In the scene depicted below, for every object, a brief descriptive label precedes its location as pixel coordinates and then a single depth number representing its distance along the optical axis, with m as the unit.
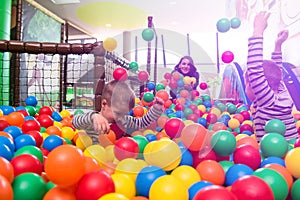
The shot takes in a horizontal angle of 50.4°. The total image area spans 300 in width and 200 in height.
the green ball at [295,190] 0.64
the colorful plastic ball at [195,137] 0.87
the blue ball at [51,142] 1.03
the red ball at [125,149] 0.86
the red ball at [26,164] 0.67
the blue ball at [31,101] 1.97
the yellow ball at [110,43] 1.41
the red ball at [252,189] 0.52
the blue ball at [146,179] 0.67
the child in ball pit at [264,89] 1.31
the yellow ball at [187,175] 0.70
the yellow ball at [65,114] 1.89
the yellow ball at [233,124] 1.79
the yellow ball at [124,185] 0.65
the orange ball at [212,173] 0.72
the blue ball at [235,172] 0.70
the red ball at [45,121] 1.49
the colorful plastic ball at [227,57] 1.94
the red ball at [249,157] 0.80
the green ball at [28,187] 0.58
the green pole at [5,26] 3.37
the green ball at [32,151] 0.85
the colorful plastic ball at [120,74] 1.39
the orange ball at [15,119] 1.36
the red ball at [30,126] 1.26
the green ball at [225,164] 0.79
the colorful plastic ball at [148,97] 1.75
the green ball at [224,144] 0.85
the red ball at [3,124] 1.26
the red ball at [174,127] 1.07
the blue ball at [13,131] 1.12
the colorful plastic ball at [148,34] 1.54
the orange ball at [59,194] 0.56
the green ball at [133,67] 2.09
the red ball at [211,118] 1.78
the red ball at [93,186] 0.55
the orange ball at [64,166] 0.54
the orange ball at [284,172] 0.70
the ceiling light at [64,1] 4.82
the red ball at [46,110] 1.78
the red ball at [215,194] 0.48
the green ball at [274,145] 0.85
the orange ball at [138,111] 1.61
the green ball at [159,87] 2.16
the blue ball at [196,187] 0.62
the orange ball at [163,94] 1.82
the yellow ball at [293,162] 0.72
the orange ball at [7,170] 0.59
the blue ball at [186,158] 0.81
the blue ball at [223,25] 1.65
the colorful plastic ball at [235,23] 1.68
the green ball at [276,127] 1.15
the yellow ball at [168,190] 0.57
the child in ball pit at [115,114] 1.13
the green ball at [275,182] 0.61
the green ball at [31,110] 1.76
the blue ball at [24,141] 0.97
